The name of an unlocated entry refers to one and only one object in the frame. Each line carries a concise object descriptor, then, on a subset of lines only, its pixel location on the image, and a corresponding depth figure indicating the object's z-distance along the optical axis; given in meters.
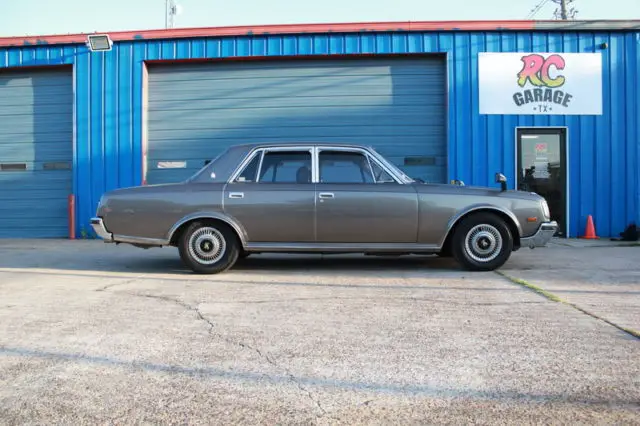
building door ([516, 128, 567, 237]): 10.19
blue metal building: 10.18
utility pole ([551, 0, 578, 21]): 29.23
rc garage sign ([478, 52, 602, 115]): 10.18
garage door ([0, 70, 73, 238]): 11.07
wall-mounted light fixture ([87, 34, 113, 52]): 10.52
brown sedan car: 5.48
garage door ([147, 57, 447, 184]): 10.45
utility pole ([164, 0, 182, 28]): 24.19
